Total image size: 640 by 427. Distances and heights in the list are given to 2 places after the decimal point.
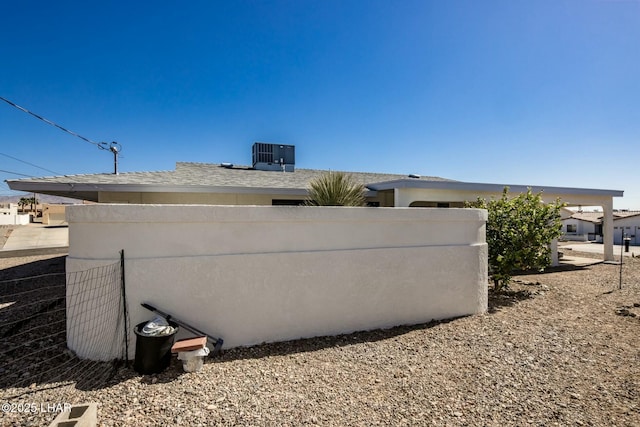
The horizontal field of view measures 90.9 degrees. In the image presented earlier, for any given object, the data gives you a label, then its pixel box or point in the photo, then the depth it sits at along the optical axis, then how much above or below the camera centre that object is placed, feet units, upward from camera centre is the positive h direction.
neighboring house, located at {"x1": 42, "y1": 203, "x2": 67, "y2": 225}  148.39 -2.25
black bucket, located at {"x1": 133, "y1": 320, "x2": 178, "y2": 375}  14.06 -6.48
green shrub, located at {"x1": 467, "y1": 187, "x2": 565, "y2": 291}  28.45 -2.17
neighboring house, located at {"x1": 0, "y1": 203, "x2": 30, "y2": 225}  134.00 -4.09
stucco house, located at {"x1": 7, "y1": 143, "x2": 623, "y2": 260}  28.84 +2.39
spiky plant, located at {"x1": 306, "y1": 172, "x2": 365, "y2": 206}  23.04 +1.36
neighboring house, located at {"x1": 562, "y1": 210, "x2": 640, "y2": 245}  117.39 -6.72
